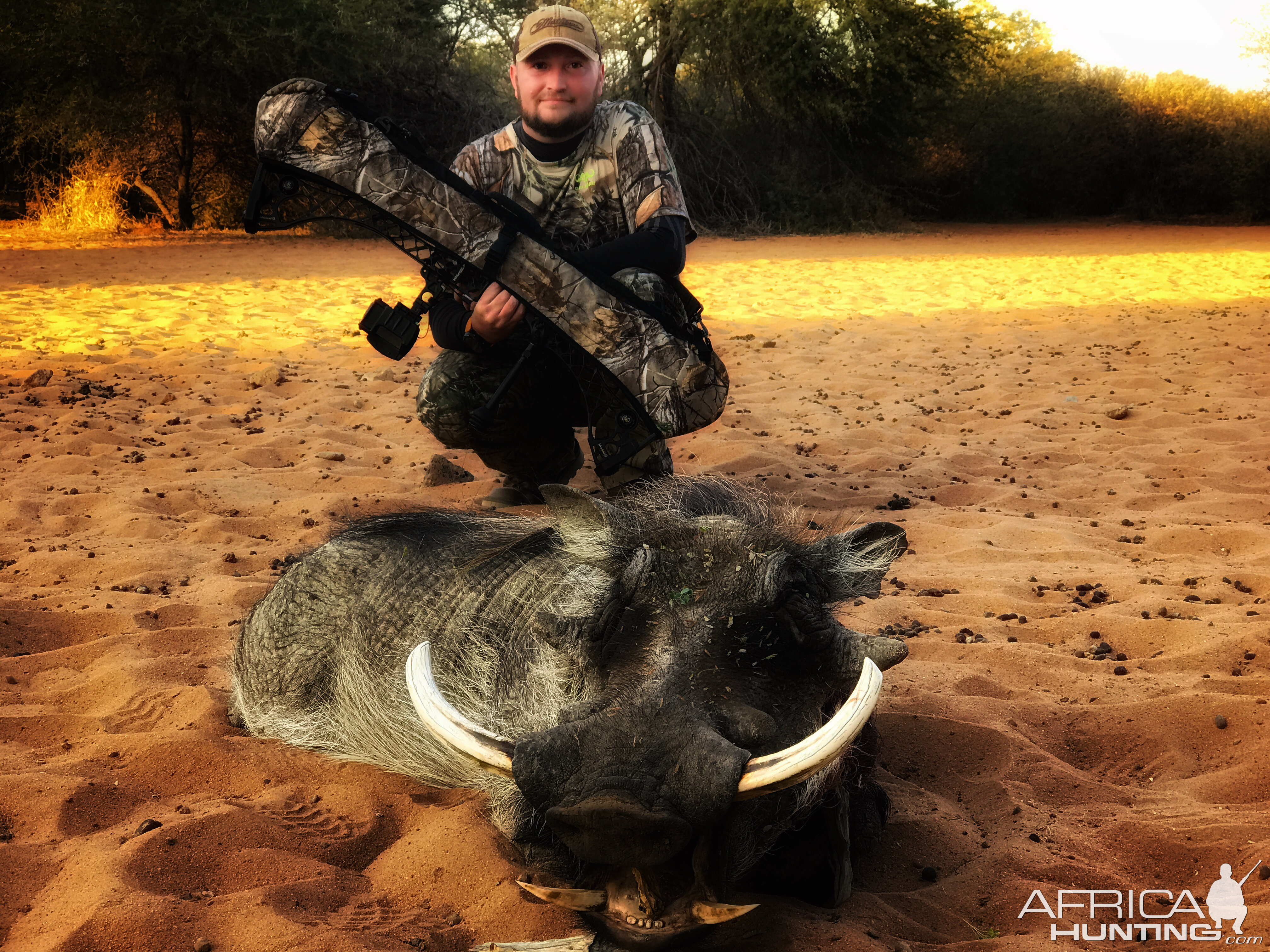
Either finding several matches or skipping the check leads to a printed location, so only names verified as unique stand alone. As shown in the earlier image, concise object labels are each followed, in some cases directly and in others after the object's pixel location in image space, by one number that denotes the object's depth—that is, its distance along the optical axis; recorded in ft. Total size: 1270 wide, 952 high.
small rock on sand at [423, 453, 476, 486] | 14.82
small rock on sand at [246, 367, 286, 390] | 20.65
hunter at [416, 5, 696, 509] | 12.35
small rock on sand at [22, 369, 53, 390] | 18.94
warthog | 4.93
